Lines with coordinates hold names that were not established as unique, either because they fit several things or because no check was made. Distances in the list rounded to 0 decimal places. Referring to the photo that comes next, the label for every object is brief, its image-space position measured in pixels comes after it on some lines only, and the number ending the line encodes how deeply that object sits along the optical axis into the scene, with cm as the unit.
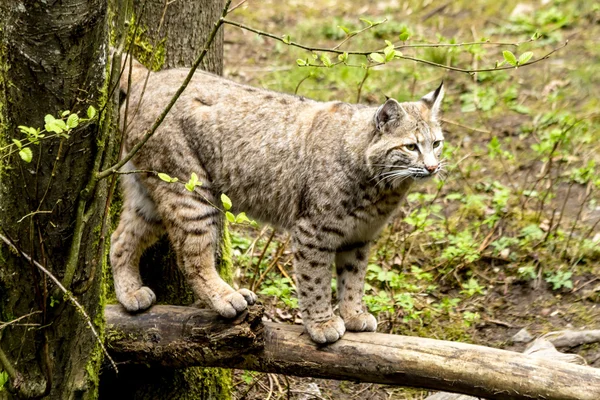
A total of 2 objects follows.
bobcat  937
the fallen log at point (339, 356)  782
